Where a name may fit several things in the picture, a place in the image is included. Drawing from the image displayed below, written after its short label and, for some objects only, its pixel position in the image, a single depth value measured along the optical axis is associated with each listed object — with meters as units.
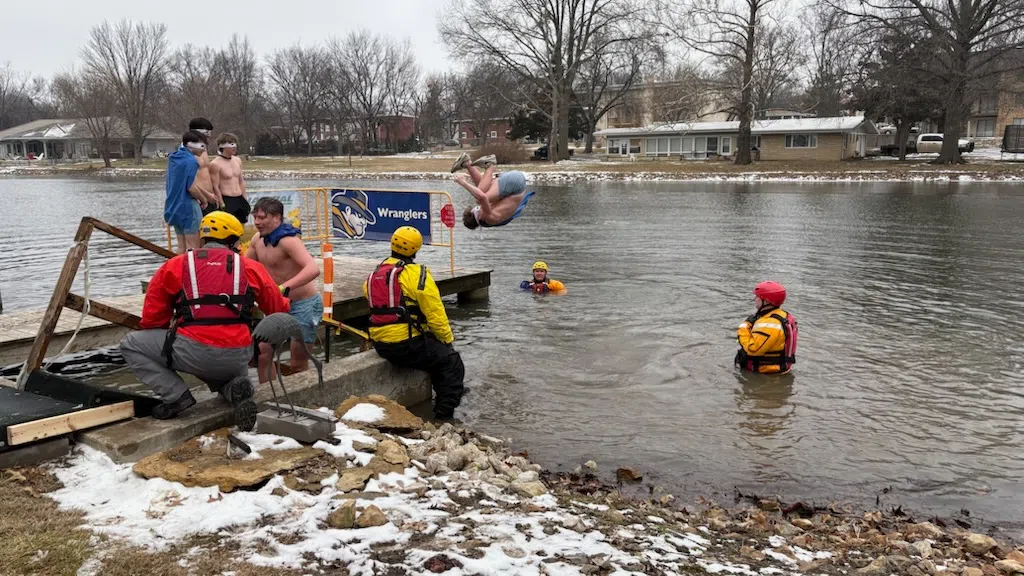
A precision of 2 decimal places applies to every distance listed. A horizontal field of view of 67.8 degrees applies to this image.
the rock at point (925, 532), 5.52
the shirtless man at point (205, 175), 9.30
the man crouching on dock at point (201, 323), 5.49
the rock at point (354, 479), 5.01
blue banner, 13.88
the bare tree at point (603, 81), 67.85
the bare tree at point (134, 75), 83.38
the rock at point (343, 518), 4.50
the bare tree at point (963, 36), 44.50
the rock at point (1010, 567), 4.90
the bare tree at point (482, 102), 82.69
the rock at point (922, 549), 5.07
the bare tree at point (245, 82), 95.00
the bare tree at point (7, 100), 125.75
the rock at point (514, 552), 4.25
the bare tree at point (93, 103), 80.06
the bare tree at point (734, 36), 49.59
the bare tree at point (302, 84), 102.63
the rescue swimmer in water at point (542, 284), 14.18
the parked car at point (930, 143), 69.12
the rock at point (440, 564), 4.03
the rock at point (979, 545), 5.27
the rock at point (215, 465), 4.92
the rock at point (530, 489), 5.39
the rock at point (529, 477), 5.89
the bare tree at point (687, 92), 52.34
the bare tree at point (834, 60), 47.88
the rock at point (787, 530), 5.43
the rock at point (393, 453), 5.57
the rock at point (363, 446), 5.68
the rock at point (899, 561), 4.78
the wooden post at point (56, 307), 5.91
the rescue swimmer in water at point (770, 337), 9.15
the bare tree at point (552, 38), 61.56
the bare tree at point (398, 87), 107.19
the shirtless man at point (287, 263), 7.38
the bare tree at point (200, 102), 79.62
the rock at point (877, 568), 4.60
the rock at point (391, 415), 6.44
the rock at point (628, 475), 6.68
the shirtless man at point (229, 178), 9.66
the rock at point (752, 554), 4.63
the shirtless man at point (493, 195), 9.45
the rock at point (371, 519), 4.53
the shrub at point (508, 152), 64.25
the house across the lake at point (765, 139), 61.31
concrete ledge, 5.25
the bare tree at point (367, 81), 103.00
